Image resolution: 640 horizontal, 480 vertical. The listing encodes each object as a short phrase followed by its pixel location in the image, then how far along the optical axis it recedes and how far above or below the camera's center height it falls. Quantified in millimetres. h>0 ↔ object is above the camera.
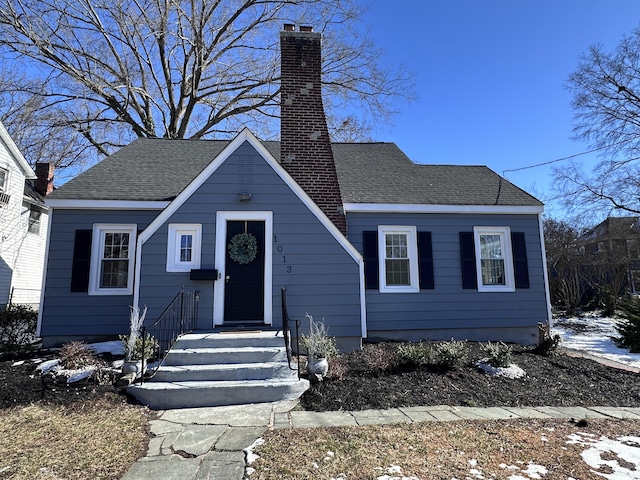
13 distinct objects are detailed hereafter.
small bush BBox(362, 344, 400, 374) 6230 -1271
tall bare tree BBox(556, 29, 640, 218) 19375 +9648
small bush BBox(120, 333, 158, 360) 5788 -965
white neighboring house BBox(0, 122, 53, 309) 13203 +2435
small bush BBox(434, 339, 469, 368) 6332 -1197
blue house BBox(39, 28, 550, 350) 7371 +1008
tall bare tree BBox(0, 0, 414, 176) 15562 +10045
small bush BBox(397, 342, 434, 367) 6371 -1208
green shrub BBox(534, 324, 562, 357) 7805 -1199
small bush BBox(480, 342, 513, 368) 6445 -1232
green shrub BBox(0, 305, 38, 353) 7435 -900
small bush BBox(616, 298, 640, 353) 9055 -1113
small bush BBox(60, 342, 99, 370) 5809 -1102
